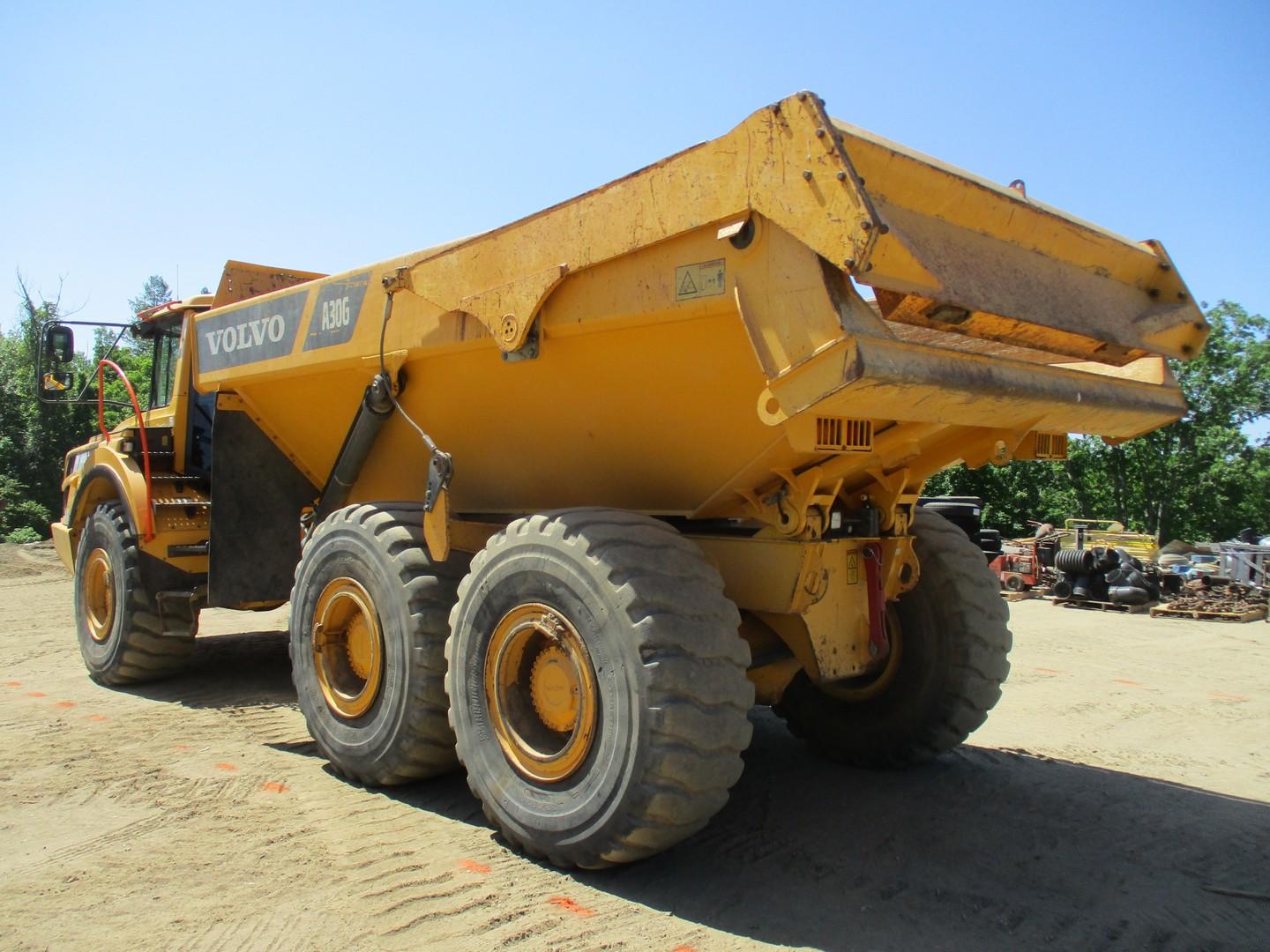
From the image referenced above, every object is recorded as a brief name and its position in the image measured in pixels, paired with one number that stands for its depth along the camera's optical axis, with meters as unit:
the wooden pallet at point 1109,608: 13.71
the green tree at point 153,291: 77.25
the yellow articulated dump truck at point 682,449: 3.19
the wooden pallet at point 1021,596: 15.42
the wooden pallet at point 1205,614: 12.92
